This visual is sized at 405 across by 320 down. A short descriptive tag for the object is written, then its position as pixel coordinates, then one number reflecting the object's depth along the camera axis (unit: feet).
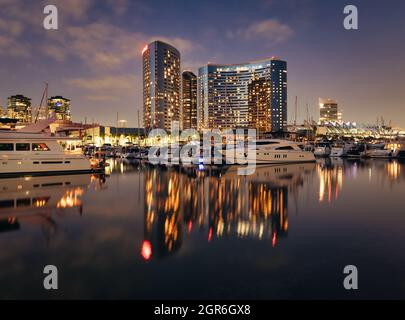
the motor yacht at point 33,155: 87.40
